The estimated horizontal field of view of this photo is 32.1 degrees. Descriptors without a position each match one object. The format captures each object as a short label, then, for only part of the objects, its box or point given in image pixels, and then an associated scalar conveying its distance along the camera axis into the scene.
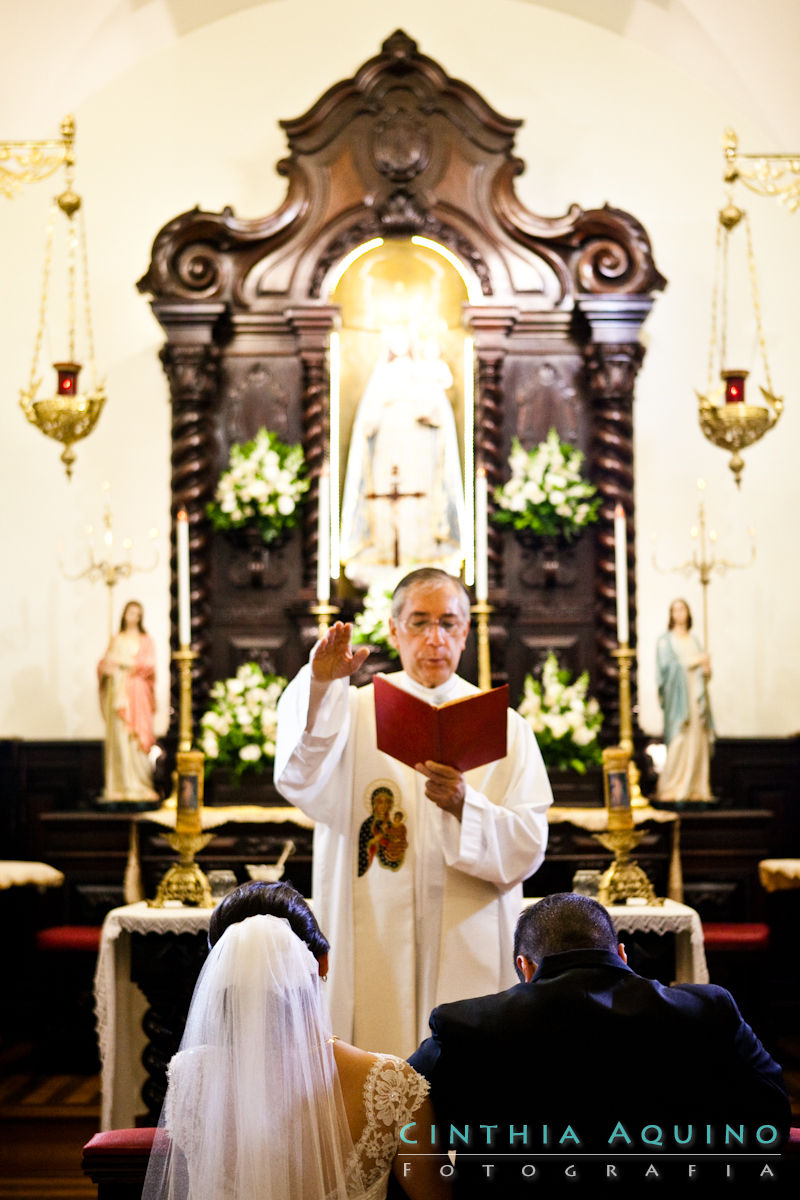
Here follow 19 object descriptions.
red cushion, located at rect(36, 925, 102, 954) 7.48
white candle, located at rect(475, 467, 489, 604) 6.71
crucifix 8.54
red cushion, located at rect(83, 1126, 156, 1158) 3.35
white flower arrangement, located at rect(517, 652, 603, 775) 7.89
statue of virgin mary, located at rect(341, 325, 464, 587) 8.50
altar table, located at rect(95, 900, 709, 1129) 5.29
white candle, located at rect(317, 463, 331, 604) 6.12
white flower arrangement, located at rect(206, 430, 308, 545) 8.30
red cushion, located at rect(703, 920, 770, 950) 7.06
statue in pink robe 8.12
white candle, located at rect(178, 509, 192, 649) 5.90
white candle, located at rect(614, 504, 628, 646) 5.89
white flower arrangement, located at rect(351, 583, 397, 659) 8.05
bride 2.74
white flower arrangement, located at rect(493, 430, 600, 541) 8.30
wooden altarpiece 8.45
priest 4.21
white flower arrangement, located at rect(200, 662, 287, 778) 7.94
